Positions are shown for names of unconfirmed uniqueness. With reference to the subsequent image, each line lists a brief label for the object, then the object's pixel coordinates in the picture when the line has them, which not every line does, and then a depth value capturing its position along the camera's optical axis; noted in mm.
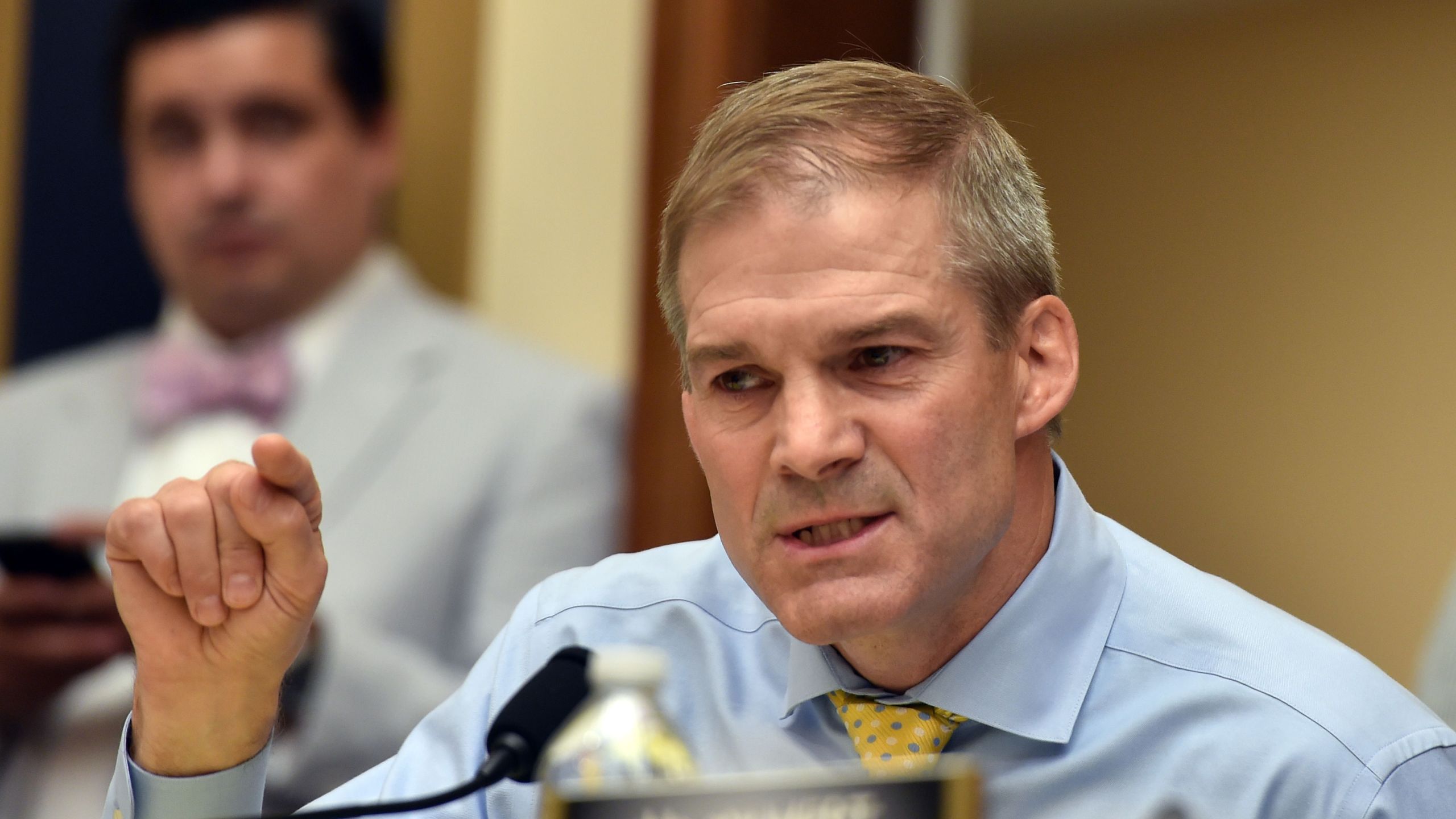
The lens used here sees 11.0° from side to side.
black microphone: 3018
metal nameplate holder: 2871
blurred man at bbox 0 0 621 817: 4372
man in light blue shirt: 3150
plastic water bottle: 2920
